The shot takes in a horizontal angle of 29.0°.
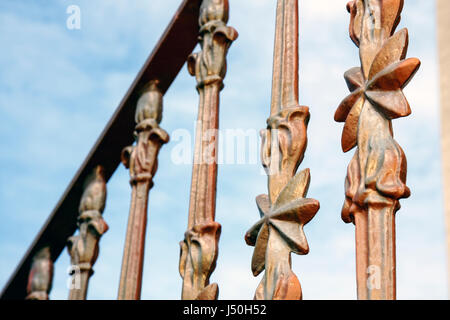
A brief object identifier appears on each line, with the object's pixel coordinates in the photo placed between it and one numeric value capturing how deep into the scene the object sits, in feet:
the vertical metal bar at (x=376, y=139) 4.42
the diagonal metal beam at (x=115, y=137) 8.02
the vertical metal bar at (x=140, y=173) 7.00
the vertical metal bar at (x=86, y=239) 8.34
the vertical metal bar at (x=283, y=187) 4.97
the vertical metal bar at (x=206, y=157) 5.84
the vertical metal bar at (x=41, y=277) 9.77
